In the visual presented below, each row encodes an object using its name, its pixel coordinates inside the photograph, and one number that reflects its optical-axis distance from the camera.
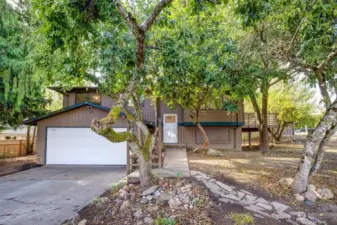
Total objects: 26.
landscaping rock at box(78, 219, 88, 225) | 3.60
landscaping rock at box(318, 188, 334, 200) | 4.65
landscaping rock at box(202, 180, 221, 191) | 4.91
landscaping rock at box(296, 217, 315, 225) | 3.61
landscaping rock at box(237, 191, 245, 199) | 4.57
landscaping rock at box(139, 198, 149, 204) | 4.16
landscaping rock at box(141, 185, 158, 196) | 4.41
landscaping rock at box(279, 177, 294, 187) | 5.09
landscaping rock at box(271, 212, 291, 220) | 3.79
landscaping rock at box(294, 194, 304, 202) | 4.49
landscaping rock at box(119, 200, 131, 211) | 4.01
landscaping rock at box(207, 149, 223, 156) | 9.95
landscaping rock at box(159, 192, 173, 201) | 4.20
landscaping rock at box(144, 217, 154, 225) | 3.51
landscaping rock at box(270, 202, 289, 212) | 4.10
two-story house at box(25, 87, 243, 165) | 10.13
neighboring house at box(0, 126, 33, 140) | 20.85
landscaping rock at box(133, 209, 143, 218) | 3.74
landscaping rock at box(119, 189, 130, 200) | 4.43
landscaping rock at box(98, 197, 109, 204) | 4.48
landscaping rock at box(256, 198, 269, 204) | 4.36
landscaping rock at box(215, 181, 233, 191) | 4.89
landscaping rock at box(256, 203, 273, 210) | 4.12
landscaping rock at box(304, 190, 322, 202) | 4.54
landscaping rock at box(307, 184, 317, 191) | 4.91
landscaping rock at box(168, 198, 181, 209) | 3.96
